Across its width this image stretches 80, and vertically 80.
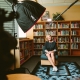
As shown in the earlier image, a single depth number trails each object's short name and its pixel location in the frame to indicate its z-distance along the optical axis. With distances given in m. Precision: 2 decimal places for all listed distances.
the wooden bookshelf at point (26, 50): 5.32
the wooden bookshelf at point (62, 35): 6.69
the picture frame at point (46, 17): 6.90
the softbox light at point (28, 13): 1.01
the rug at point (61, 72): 3.36
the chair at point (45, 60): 4.58
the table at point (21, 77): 1.76
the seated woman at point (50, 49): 4.39
